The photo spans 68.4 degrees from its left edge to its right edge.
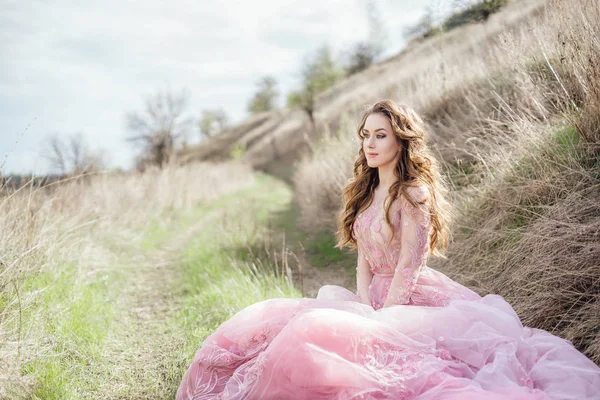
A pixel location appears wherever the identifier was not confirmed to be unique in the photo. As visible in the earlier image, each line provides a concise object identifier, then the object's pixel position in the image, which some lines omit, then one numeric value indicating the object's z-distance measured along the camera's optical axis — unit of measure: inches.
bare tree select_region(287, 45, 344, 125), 1109.1
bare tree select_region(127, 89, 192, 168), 984.9
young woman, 78.8
